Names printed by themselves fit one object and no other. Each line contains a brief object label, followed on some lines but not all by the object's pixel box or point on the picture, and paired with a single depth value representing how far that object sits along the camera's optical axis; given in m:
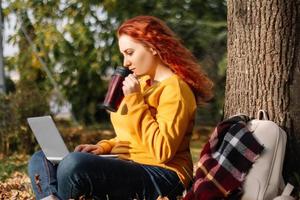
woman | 3.84
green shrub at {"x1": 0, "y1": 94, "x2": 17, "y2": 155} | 9.26
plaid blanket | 3.75
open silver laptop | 4.18
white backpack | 3.75
